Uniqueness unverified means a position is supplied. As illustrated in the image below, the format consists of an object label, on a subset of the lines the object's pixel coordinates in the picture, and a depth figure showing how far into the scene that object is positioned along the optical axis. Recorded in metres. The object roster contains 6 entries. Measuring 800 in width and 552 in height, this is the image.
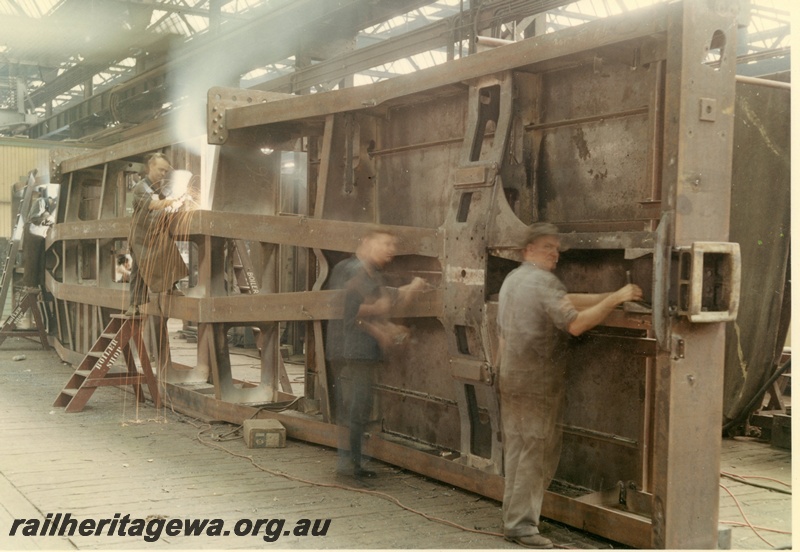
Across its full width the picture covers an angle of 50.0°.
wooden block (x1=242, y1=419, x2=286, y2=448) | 6.91
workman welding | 8.27
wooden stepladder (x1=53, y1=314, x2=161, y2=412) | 8.40
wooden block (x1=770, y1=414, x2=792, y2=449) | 6.96
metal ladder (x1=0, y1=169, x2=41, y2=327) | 13.23
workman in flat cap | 4.57
